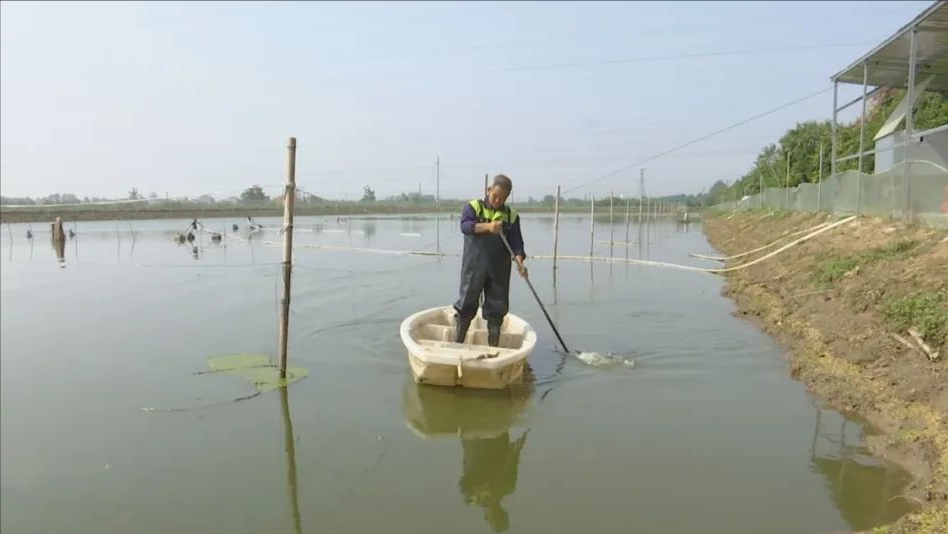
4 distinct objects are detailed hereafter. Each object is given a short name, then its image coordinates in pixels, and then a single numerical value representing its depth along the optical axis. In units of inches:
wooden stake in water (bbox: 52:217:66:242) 961.9
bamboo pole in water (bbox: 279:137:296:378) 222.8
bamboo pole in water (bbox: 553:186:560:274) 627.5
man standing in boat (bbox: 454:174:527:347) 227.6
